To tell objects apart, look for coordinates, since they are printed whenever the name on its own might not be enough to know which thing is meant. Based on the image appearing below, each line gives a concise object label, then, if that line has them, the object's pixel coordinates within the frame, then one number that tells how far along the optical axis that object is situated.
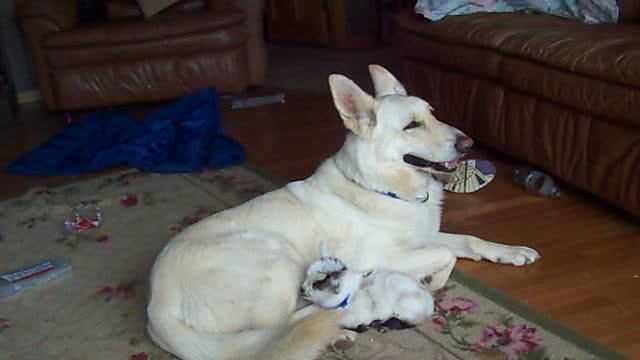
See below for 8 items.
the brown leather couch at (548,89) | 2.23
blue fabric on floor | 3.31
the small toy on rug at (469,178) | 2.71
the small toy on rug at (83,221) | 2.62
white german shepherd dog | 1.58
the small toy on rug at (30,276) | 2.16
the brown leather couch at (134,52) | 4.37
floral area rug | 1.67
